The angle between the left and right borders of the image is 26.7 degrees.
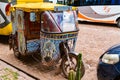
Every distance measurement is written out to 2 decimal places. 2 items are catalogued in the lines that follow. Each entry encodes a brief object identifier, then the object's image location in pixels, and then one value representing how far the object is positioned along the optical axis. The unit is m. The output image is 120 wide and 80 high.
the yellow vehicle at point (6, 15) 8.15
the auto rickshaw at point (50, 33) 5.43
